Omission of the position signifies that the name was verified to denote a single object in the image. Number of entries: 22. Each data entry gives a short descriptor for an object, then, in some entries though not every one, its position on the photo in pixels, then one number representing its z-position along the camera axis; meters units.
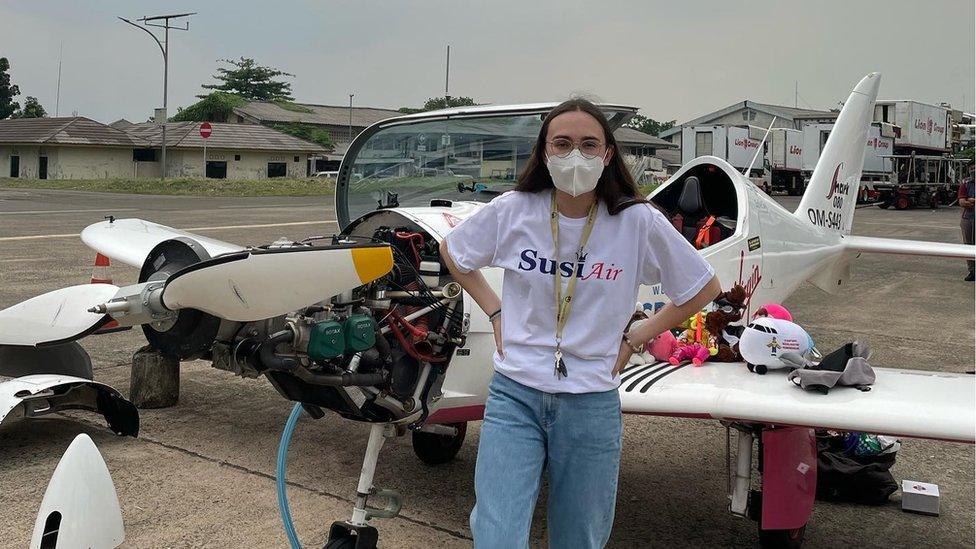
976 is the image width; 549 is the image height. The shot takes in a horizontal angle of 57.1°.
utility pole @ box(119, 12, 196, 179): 40.78
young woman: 2.38
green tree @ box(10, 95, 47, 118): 71.38
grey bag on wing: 3.83
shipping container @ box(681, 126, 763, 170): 38.38
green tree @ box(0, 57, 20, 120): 69.50
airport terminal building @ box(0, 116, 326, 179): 50.12
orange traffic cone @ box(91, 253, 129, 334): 6.83
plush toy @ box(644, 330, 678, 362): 4.57
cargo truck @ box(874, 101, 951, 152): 37.06
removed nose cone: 3.62
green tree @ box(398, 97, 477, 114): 57.53
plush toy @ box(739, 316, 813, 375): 4.20
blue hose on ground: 3.49
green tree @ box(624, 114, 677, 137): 103.31
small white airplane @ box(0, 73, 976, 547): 3.27
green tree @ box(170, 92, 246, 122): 69.50
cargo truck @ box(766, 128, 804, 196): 38.78
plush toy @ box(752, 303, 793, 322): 4.75
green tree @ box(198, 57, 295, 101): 81.50
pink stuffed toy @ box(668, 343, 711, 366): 4.54
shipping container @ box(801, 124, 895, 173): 35.59
